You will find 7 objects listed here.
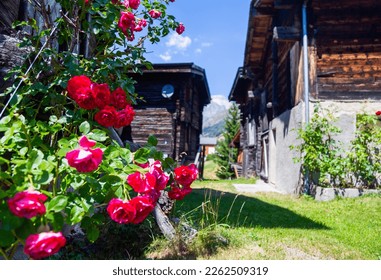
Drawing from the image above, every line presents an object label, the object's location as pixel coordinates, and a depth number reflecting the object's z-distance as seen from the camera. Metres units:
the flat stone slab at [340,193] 6.67
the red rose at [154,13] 3.76
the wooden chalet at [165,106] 12.41
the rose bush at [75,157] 1.44
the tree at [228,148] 24.38
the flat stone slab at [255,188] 9.56
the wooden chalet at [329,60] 7.26
